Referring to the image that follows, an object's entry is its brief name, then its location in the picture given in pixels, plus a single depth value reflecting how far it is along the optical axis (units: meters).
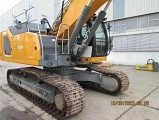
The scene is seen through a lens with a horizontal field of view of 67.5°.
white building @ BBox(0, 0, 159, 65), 8.17
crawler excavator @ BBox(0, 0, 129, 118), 2.68
